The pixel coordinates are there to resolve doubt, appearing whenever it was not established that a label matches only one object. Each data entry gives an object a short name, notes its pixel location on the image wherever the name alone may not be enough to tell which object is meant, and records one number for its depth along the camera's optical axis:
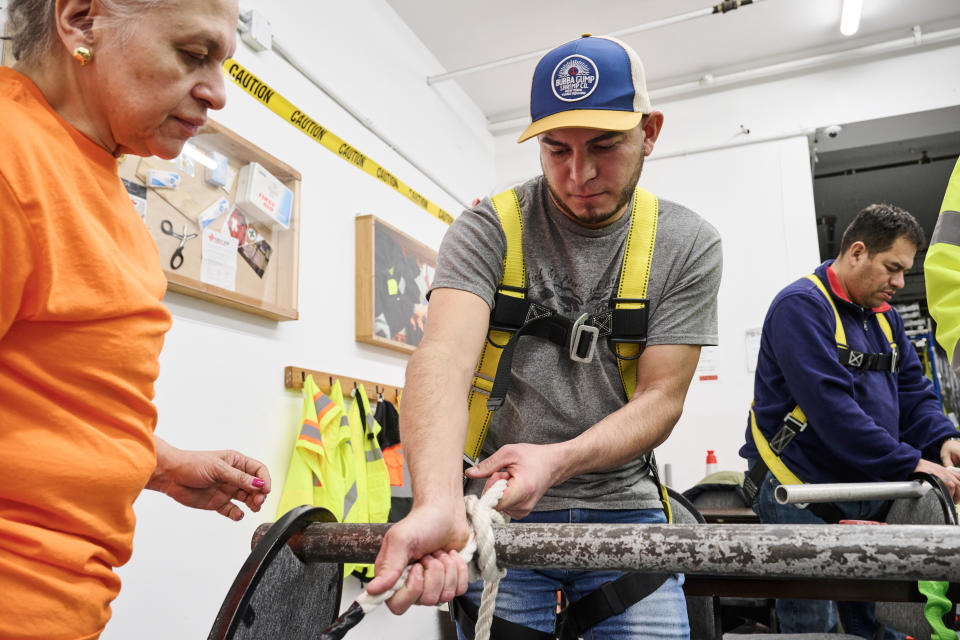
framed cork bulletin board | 2.57
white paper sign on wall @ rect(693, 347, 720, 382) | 5.16
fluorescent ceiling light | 4.52
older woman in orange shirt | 0.79
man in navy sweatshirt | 2.42
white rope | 0.89
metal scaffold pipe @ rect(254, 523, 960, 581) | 0.84
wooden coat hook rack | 3.20
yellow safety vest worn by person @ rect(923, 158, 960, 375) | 1.40
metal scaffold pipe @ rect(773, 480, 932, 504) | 1.54
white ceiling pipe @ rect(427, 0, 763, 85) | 4.53
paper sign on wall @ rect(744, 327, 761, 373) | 5.11
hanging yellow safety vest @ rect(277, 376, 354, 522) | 3.05
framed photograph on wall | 3.81
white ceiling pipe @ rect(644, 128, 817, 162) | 5.27
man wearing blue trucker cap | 1.30
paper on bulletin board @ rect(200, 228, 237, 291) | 2.77
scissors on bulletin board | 2.58
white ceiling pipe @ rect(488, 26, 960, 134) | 4.90
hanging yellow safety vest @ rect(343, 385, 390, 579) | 3.29
